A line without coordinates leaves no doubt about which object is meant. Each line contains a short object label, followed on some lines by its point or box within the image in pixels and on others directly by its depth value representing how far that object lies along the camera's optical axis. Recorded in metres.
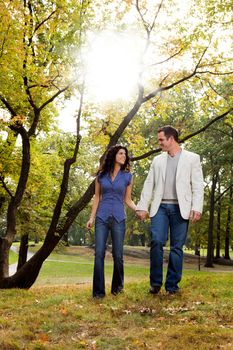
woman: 6.45
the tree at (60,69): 9.65
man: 6.21
